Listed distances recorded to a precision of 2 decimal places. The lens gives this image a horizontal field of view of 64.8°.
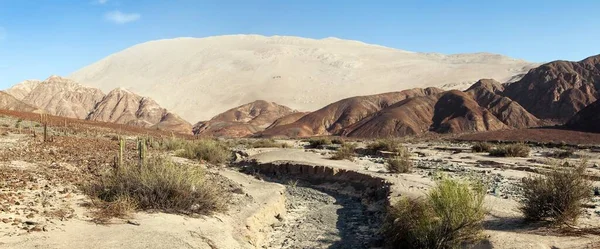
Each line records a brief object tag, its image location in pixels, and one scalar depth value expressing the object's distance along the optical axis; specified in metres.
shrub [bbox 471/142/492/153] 33.51
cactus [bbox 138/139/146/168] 12.03
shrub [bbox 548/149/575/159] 29.09
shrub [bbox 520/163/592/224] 8.16
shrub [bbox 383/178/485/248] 7.84
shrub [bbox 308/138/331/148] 41.61
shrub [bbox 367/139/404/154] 33.06
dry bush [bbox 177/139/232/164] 22.81
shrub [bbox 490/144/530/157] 29.46
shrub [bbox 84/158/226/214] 9.34
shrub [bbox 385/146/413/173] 18.78
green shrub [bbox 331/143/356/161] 25.27
